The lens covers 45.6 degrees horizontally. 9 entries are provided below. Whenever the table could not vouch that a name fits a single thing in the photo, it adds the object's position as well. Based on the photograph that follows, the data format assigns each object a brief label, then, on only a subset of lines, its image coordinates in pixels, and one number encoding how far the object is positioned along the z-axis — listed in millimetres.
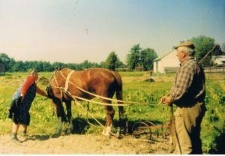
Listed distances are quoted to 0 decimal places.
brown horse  6820
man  4012
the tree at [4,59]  25500
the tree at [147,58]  41353
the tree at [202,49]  16319
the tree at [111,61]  24875
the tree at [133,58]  39475
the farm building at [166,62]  36062
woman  6254
